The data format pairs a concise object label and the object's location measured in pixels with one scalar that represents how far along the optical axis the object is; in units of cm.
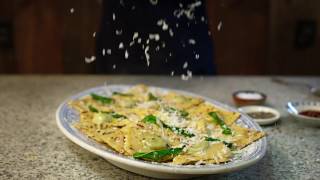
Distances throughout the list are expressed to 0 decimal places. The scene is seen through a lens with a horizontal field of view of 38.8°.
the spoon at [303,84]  153
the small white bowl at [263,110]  123
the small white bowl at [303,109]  121
